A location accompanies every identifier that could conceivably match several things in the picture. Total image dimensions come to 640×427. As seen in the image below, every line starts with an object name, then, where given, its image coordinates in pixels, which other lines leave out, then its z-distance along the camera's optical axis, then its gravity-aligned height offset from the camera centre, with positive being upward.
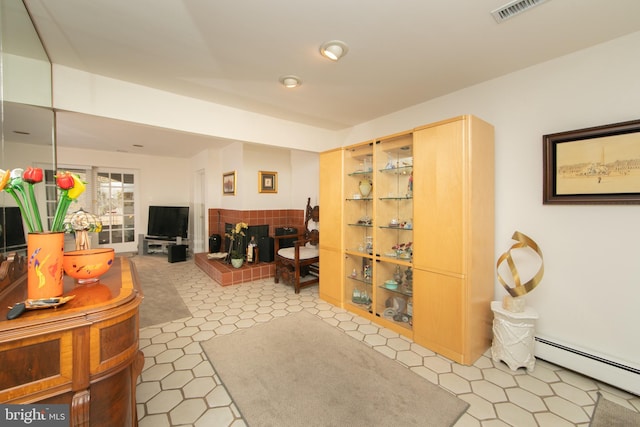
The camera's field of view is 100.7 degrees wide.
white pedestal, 1.96 -0.94
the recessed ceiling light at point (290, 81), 2.32 +1.17
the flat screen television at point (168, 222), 5.75 -0.20
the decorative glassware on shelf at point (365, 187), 3.02 +0.28
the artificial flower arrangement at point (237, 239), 4.34 -0.46
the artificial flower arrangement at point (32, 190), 1.04 +0.10
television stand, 5.89 -0.71
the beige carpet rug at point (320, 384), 1.56 -1.19
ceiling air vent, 1.47 +1.15
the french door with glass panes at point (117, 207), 5.87 +0.14
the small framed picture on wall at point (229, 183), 4.88 +0.56
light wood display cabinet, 2.07 -0.20
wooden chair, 3.66 -0.64
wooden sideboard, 0.85 -0.50
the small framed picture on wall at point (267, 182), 4.79 +0.57
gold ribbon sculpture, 2.00 -0.45
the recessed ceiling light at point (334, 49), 1.82 +1.16
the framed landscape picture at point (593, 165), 1.74 +0.32
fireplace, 4.57 -0.36
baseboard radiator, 1.74 -1.09
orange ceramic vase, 1.03 -0.20
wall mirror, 1.24 +0.67
